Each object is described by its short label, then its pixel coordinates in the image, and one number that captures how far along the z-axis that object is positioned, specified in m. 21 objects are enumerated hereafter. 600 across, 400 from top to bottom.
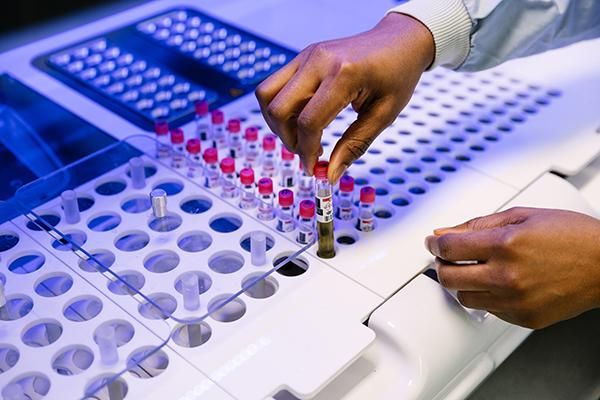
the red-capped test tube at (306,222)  0.75
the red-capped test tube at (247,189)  0.79
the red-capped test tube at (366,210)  0.77
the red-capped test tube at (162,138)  0.86
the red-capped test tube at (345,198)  0.79
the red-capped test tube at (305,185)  0.81
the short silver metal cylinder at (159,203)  0.76
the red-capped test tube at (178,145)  0.85
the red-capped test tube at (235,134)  0.88
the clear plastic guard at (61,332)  0.60
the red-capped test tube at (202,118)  0.91
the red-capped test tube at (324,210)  0.72
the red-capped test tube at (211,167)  0.82
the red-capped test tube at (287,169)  0.83
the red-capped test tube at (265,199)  0.78
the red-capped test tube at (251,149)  0.86
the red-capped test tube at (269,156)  0.85
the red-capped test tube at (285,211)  0.76
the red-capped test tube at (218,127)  0.90
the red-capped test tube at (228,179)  0.81
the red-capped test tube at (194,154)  0.84
